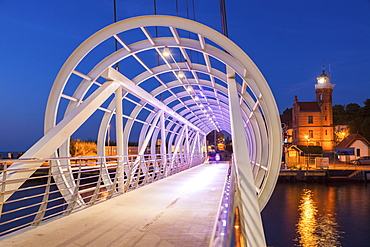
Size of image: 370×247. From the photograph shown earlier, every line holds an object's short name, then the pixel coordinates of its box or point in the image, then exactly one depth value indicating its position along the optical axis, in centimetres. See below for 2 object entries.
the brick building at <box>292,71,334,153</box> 6888
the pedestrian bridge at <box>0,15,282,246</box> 656
